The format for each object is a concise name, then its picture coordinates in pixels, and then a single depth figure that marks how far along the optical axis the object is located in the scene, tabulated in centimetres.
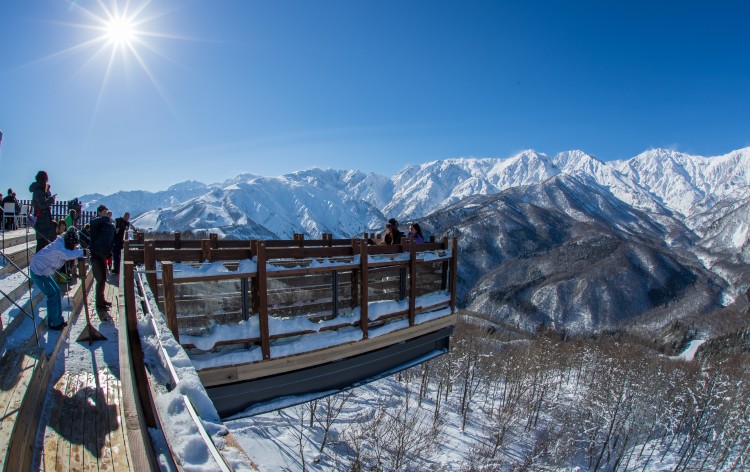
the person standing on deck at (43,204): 705
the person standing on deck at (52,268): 461
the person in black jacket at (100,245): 586
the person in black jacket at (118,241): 973
